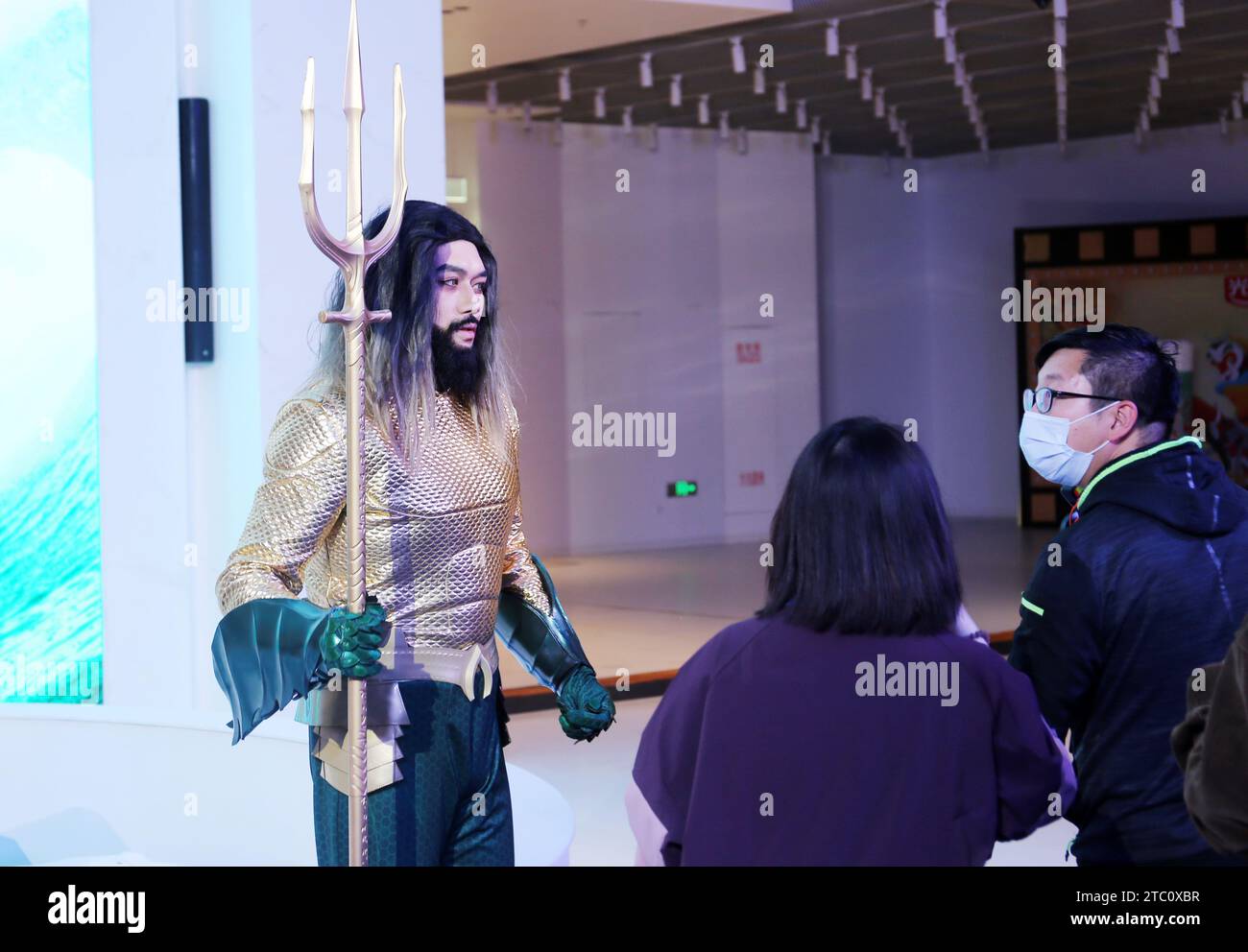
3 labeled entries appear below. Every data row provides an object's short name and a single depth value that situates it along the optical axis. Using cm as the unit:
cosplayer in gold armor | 525
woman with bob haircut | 480
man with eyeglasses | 534
